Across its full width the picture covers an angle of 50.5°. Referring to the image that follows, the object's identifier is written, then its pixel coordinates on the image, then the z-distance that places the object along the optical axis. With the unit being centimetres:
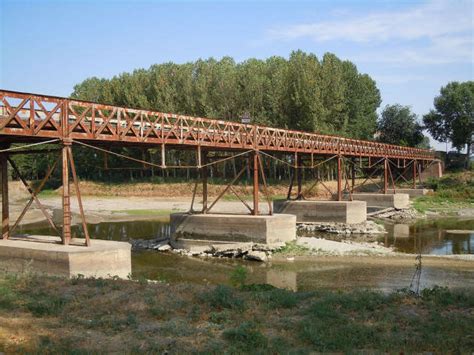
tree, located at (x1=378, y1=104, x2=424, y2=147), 7850
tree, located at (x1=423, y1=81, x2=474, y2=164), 7269
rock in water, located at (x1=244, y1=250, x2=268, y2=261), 2580
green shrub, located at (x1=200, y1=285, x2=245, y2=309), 1121
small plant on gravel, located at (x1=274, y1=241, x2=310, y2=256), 2678
